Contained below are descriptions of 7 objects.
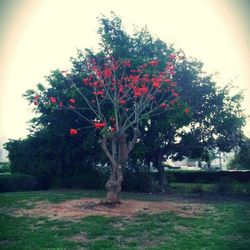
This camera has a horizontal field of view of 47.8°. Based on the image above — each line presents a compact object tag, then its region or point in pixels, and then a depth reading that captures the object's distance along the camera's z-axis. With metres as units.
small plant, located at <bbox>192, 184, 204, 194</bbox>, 24.70
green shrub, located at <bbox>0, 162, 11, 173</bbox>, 37.74
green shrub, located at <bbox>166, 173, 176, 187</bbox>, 37.34
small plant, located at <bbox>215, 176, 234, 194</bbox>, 23.39
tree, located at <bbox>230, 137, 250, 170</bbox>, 32.84
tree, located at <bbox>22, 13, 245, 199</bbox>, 23.22
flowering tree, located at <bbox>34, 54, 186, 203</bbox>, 16.15
